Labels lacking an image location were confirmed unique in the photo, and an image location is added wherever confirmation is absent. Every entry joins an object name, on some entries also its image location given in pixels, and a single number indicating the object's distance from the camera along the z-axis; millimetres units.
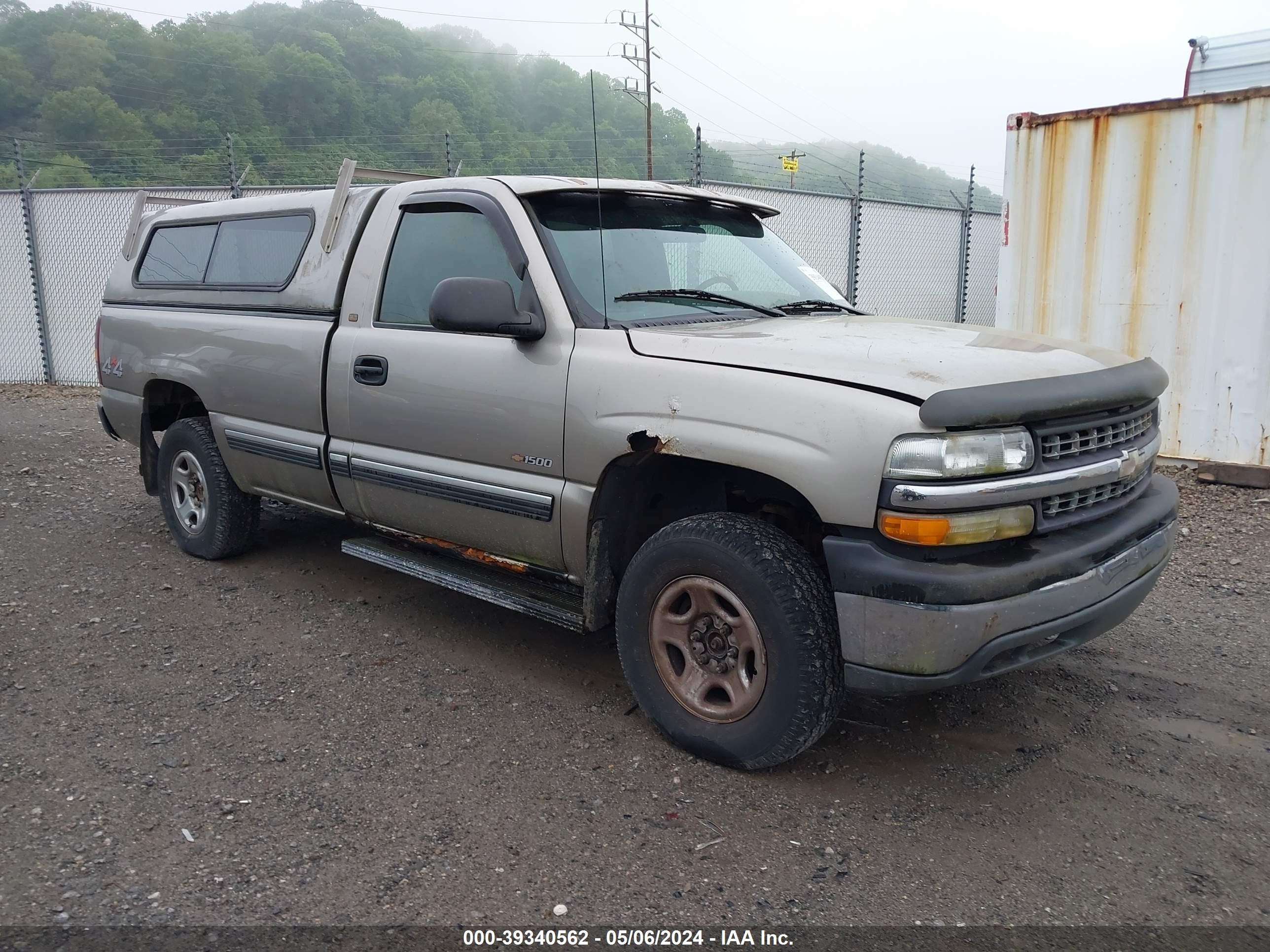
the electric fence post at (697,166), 10438
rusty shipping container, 6664
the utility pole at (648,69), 12141
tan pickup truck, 2766
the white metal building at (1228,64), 7926
